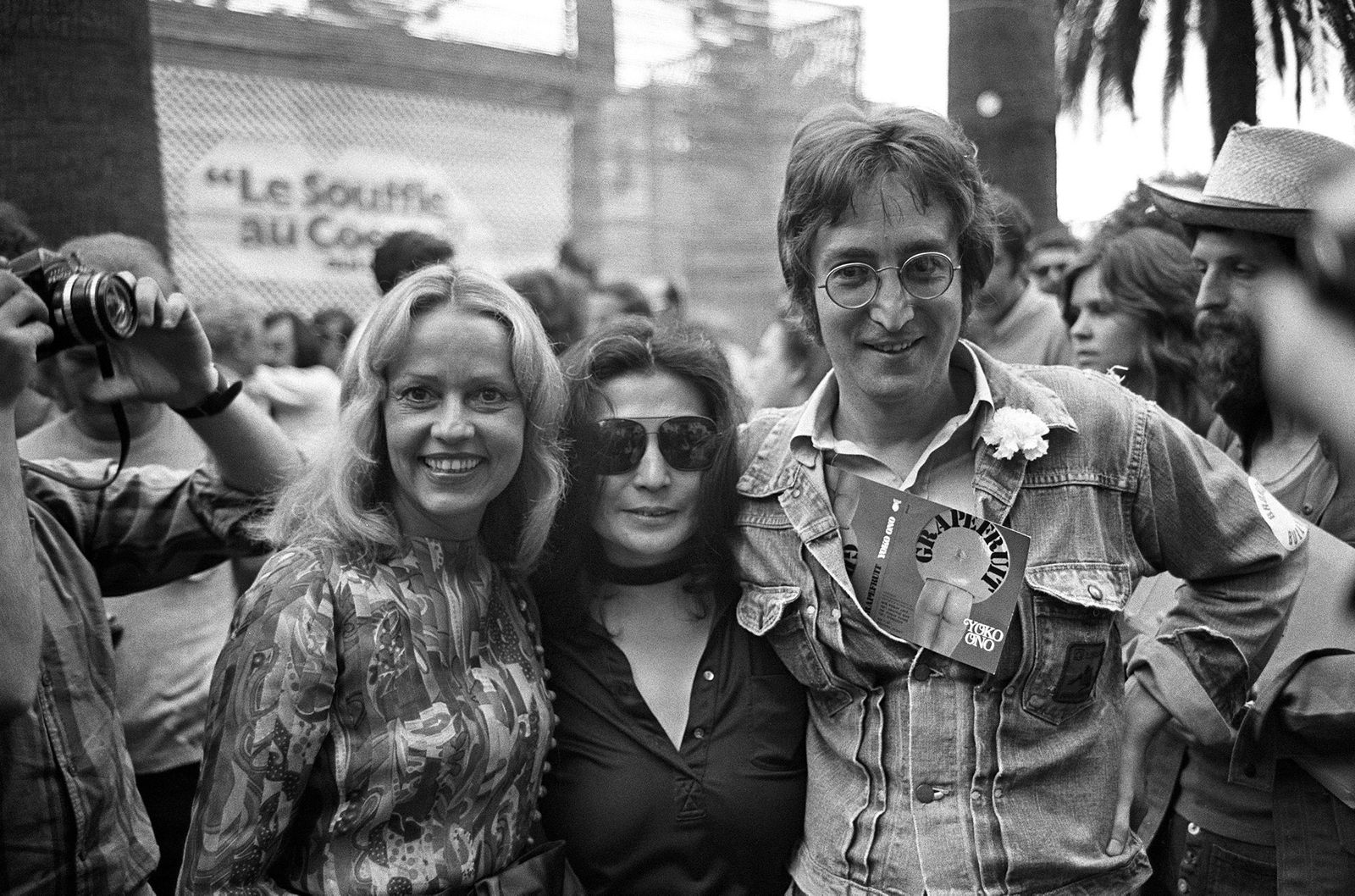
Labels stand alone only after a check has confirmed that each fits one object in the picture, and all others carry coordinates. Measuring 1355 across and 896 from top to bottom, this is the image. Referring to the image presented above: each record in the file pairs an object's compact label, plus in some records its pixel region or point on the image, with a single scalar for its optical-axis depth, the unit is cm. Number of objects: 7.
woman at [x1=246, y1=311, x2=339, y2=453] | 531
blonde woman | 206
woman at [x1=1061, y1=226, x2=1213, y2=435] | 379
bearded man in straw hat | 246
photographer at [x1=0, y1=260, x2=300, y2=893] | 197
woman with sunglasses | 245
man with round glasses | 235
